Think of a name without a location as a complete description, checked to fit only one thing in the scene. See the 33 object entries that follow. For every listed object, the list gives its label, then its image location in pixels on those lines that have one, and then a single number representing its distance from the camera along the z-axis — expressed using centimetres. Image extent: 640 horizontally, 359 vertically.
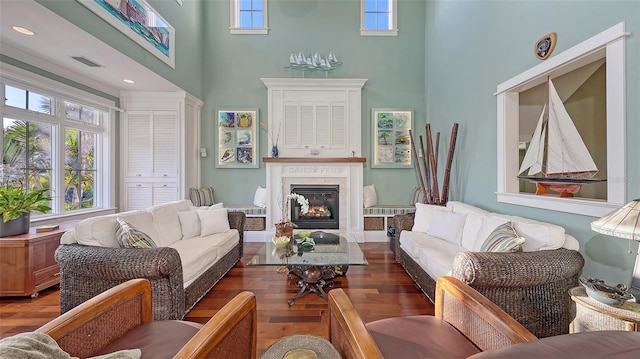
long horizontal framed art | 276
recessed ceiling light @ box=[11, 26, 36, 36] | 239
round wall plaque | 222
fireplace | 477
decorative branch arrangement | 372
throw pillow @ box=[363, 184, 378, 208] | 486
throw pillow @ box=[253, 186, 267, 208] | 480
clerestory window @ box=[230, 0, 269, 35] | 509
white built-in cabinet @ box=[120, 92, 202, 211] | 444
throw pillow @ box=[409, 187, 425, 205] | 483
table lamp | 127
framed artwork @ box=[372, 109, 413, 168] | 505
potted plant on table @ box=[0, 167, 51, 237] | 252
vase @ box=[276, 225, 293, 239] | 290
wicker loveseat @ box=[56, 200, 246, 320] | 181
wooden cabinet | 245
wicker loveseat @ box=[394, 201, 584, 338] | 159
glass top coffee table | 232
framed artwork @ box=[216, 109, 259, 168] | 505
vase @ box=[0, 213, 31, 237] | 254
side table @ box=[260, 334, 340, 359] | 121
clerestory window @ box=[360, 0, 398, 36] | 507
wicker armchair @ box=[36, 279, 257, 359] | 100
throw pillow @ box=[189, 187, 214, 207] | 465
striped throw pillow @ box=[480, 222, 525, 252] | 180
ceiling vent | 305
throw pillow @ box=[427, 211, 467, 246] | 285
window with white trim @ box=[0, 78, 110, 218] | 298
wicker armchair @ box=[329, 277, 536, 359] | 104
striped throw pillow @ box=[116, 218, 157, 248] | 202
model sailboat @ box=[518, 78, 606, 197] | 215
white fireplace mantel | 486
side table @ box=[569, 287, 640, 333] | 128
